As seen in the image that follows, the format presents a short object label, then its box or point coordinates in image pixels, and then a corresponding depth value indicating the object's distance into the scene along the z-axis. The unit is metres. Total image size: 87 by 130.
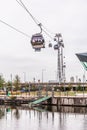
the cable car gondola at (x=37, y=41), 40.38
